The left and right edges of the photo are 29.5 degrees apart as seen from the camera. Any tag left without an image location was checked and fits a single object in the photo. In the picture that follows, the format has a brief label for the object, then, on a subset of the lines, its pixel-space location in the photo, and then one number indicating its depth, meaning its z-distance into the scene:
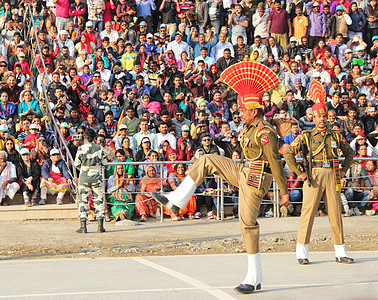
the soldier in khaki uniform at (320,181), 9.70
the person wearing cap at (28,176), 14.91
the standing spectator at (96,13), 20.81
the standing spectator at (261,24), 21.89
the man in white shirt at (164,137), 16.45
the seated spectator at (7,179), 14.91
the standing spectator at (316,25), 22.19
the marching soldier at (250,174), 7.64
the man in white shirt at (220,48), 20.75
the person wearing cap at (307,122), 18.09
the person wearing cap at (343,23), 22.34
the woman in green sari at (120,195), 14.62
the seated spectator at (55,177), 15.01
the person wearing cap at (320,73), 20.23
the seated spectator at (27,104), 17.17
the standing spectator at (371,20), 22.78
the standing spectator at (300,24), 22.12
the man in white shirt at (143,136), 16.34
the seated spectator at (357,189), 15.64
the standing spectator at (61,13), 20.62
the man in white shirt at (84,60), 19.20
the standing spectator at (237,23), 21.80
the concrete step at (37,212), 14.62
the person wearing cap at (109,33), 20.58
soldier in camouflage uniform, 13.28
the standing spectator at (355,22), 22.59
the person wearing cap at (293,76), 19.77
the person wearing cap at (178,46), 20.55
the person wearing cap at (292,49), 21.22
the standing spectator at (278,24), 21.78
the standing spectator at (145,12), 21.69
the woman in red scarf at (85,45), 19.91
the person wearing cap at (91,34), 20.23
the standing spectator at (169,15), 21.72
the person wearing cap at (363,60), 21.43
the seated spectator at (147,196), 14.87
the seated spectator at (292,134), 16.86
